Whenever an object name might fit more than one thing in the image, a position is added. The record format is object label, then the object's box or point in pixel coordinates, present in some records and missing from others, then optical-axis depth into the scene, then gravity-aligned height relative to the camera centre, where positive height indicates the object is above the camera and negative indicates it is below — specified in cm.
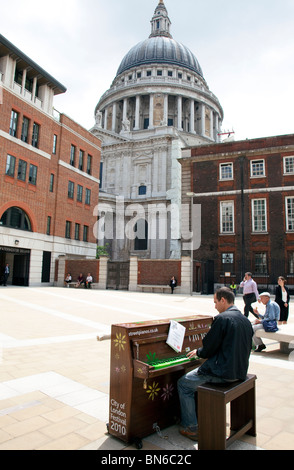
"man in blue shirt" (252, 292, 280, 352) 739 -96
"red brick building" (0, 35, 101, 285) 2669 +858
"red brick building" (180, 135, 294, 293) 2822 +563
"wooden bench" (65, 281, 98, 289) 2958 -134
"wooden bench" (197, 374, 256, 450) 297 -130
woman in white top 874 -67
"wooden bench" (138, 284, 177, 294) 2618 -134
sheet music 375 -74
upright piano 329 -116
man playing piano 327 -86
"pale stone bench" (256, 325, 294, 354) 687 -132
